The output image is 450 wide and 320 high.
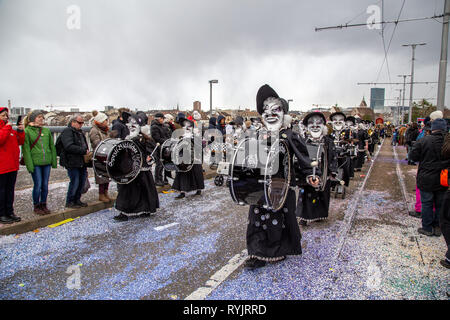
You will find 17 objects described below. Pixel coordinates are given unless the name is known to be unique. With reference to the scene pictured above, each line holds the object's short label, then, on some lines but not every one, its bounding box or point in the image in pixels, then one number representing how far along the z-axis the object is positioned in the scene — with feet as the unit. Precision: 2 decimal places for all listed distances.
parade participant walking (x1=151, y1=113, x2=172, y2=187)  25.57
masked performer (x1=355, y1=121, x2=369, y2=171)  40.14
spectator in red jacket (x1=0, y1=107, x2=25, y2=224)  15.53
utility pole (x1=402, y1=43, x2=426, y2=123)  83.72
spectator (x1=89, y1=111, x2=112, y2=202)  20.74
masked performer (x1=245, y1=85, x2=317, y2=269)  12.65
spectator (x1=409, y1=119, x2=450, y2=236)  16.43
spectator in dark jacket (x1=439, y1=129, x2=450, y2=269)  12.87
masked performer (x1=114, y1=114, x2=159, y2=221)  18.60
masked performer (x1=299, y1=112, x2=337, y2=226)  18.11
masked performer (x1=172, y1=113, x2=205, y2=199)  24.20
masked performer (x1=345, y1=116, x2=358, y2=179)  30.88
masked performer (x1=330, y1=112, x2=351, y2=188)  26.91
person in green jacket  17.33
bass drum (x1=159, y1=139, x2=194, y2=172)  21.50
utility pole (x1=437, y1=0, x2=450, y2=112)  30.32
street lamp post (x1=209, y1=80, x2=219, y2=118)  61.82
